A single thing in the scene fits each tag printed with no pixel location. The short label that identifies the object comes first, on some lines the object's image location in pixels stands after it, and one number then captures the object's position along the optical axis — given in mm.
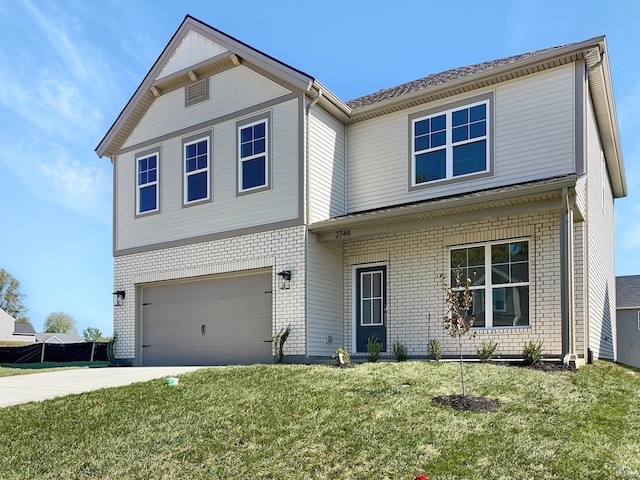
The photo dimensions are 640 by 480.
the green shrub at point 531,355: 9656
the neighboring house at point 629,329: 23938
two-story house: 10773
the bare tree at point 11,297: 64938
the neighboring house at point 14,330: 51719
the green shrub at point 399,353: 11522
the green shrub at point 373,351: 11547
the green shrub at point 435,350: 10922
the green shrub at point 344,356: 10291
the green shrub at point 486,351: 10352
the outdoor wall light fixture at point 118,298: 14953
